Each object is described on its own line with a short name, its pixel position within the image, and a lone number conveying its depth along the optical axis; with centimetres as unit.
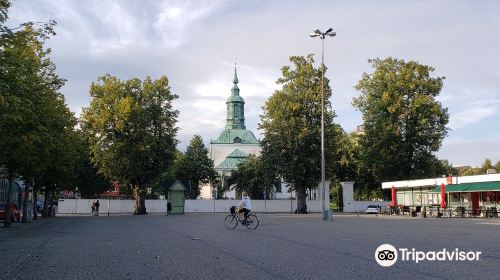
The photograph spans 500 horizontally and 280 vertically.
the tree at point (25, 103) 1777
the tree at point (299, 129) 5912
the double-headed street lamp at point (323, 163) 3719
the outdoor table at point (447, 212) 4514
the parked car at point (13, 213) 3575
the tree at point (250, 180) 8256
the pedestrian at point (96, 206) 5669
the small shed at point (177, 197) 5666
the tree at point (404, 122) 5959
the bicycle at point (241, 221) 2586
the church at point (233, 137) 13012
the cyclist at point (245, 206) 2591
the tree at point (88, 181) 6387
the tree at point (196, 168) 9300
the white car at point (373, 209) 6224
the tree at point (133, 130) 5747
